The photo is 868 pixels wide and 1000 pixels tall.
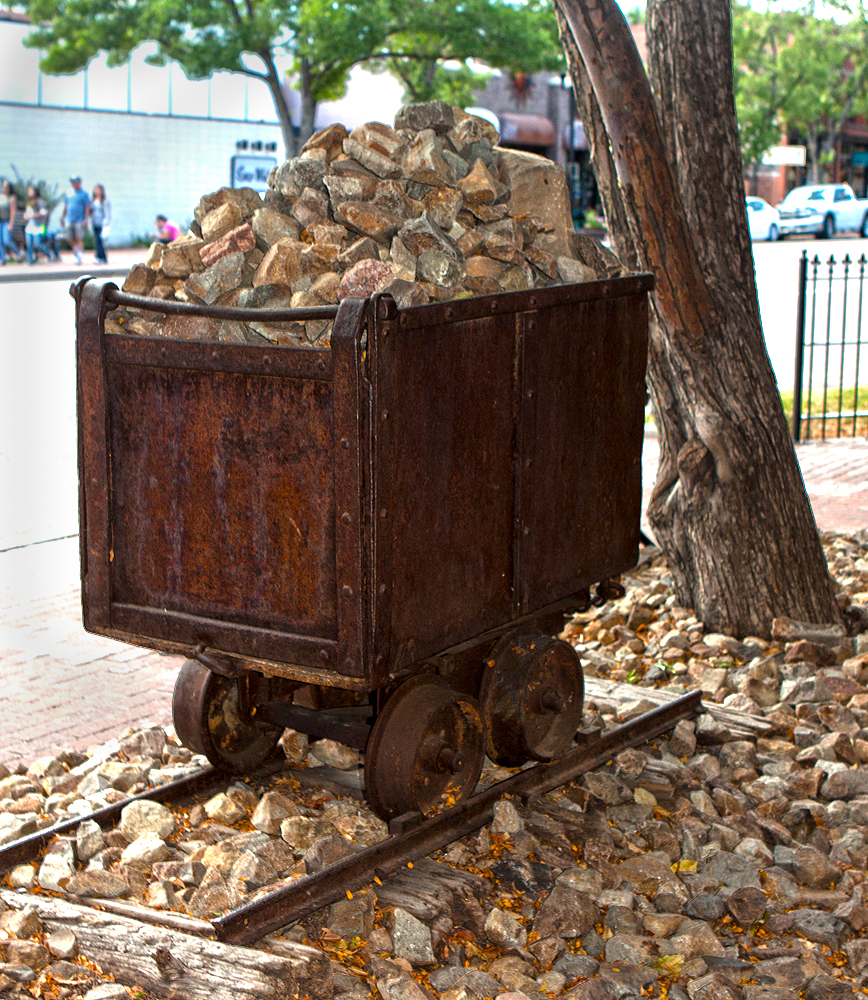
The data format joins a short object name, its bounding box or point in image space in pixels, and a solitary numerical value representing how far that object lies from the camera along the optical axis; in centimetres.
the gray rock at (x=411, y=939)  321
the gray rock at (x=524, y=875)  356
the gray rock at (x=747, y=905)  349
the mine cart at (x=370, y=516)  322
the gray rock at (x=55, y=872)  348
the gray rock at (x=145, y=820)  374
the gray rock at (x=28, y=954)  316
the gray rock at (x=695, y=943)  332
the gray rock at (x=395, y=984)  303
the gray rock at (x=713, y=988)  310
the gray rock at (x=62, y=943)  319
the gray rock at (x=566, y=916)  337
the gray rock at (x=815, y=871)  372
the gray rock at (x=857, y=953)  330
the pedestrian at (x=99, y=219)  2898
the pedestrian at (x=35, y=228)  2912
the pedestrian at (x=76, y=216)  3020
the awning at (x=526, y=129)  4325
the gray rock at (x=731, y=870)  367
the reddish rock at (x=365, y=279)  355
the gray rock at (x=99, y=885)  343
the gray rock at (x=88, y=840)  364
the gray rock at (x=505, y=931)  332
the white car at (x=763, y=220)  3744
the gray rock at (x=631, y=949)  329
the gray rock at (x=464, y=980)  310
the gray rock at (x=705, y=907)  351
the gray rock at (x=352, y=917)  328
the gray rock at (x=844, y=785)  426
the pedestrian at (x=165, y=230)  3338
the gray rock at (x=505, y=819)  379
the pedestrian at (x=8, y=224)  2898
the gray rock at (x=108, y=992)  302
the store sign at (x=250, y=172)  2834
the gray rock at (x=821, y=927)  341
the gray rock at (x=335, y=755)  438
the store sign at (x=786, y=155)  4956
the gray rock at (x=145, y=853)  356
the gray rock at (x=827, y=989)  313
